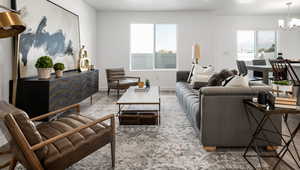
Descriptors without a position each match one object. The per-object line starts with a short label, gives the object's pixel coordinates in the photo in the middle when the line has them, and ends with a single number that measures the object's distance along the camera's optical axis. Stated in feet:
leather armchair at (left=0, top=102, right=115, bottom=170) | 4.49
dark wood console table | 9.50
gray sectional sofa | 7.55
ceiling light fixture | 17.25
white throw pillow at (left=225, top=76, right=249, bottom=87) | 8.08
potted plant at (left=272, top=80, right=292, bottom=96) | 6.75
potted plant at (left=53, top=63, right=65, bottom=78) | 11.49
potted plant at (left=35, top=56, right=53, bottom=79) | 10.14
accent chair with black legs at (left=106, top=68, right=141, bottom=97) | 18.31
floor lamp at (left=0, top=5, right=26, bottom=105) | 5.99
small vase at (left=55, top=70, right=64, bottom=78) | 11.46
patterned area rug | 6.71
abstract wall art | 10.04
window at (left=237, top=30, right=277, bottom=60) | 24.71
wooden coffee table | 10.40
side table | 5.92
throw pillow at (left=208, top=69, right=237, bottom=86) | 10.37
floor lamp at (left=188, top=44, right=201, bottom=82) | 20.24
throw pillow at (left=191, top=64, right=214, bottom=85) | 14.33
